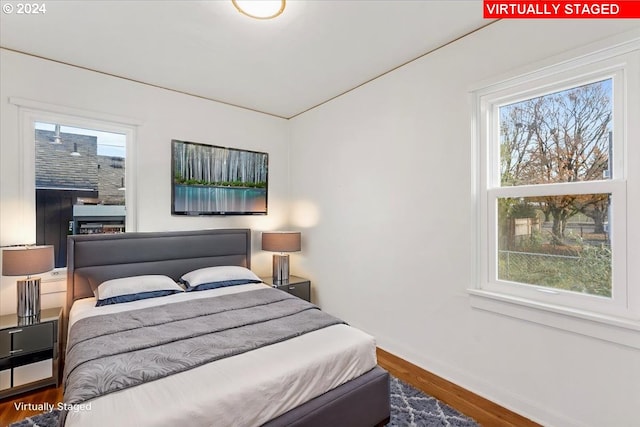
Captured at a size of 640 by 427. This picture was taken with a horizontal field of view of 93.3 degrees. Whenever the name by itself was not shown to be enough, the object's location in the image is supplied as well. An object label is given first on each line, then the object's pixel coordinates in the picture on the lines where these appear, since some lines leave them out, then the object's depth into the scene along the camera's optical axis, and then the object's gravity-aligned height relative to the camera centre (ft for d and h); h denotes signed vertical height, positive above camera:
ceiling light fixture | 6.20 +4.36
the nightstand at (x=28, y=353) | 7.16 -3.43
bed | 4.16 -2.57
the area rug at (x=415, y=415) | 6.32 -4.38
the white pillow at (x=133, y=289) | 8.18 -2.12
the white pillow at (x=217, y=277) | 9.71 -2.12
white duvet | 3.99 -2.62
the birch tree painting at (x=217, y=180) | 11.12 +1.35
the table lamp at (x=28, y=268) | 7.41 -1.35
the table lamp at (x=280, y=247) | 11.84 -1.29
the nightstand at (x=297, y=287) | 11.66 -2.85
